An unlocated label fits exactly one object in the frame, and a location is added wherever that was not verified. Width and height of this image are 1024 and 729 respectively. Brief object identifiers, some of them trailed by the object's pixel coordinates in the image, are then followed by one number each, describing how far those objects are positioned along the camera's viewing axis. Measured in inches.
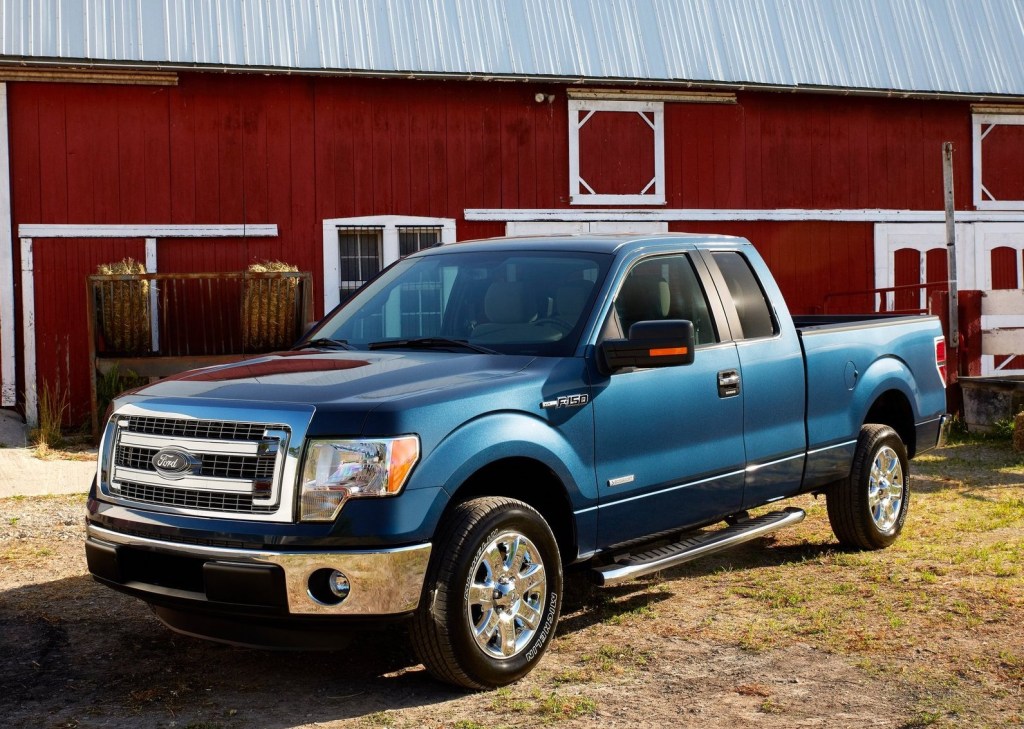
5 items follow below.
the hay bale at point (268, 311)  511.2
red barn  537.3
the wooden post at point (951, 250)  497.0
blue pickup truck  169.3
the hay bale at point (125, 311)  497.7
